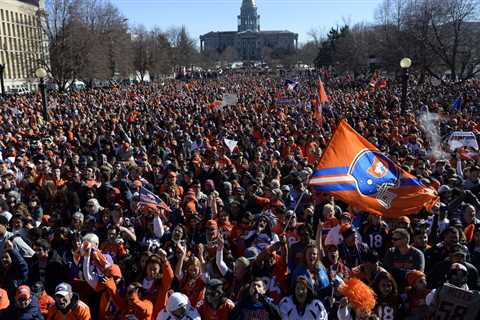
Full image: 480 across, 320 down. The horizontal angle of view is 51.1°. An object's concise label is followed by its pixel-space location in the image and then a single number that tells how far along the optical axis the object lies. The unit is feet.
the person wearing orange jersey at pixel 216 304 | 15.28
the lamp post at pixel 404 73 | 58.03
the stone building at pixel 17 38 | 174.23
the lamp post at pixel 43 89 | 64.28
